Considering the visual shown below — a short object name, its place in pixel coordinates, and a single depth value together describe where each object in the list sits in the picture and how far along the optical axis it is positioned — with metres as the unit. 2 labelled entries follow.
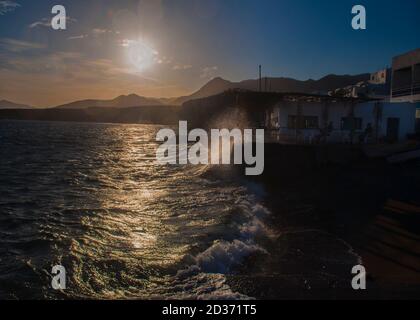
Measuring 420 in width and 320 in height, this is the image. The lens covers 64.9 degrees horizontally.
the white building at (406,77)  36.06
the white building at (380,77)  57.31
